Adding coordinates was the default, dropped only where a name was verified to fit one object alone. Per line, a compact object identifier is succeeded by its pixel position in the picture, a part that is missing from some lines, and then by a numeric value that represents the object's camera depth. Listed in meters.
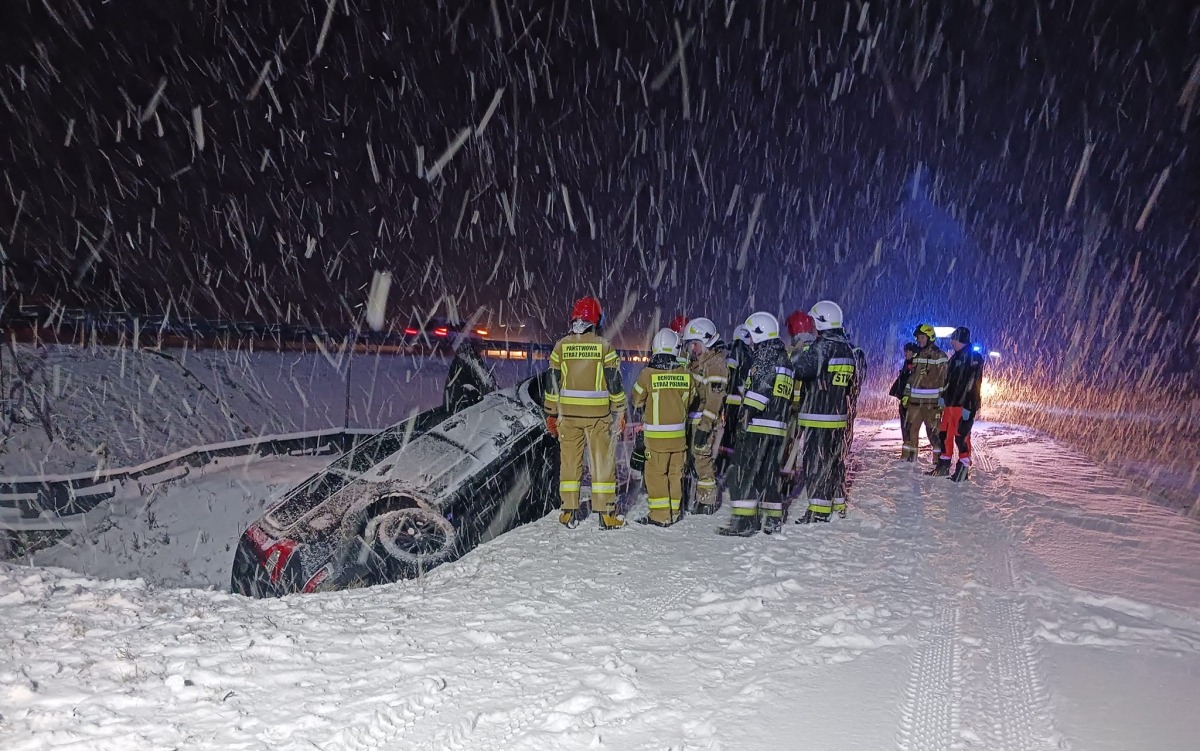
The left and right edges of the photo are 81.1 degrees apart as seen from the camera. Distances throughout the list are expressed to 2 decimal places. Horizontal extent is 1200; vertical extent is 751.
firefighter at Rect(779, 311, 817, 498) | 7.14
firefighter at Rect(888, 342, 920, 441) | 10.88
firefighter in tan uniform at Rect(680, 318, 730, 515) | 7.29
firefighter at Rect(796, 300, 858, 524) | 6.61
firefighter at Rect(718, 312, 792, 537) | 6.31
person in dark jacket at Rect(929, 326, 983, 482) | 9.20
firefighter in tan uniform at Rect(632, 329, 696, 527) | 6.54
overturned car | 5.16
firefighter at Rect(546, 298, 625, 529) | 6.26
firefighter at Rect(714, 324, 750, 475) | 7.91
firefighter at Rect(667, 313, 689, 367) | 8.35
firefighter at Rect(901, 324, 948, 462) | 9.95
